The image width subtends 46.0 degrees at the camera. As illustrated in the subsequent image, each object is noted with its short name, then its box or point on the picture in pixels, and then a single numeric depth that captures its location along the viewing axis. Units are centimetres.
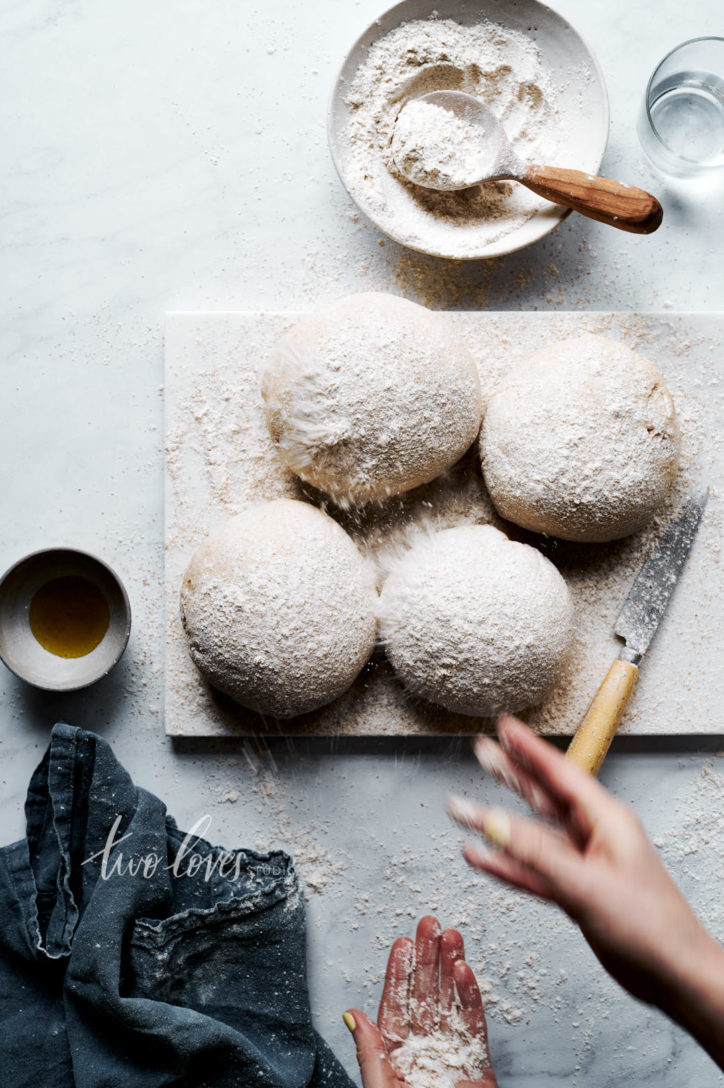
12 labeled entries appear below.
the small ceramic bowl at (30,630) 105
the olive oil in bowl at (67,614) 108
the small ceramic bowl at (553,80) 106
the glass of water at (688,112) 111
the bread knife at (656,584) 107
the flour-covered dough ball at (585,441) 98
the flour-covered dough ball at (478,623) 97
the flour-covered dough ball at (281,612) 97
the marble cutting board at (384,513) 108
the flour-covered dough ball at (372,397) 97
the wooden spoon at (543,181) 103
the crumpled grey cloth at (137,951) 100
